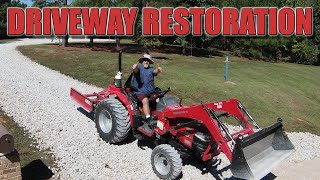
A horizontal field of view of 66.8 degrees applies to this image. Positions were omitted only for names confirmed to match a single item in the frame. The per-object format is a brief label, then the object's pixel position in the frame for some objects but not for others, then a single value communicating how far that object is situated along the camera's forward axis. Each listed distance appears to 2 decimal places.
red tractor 4.70
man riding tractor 6.02
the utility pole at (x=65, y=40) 22.64
